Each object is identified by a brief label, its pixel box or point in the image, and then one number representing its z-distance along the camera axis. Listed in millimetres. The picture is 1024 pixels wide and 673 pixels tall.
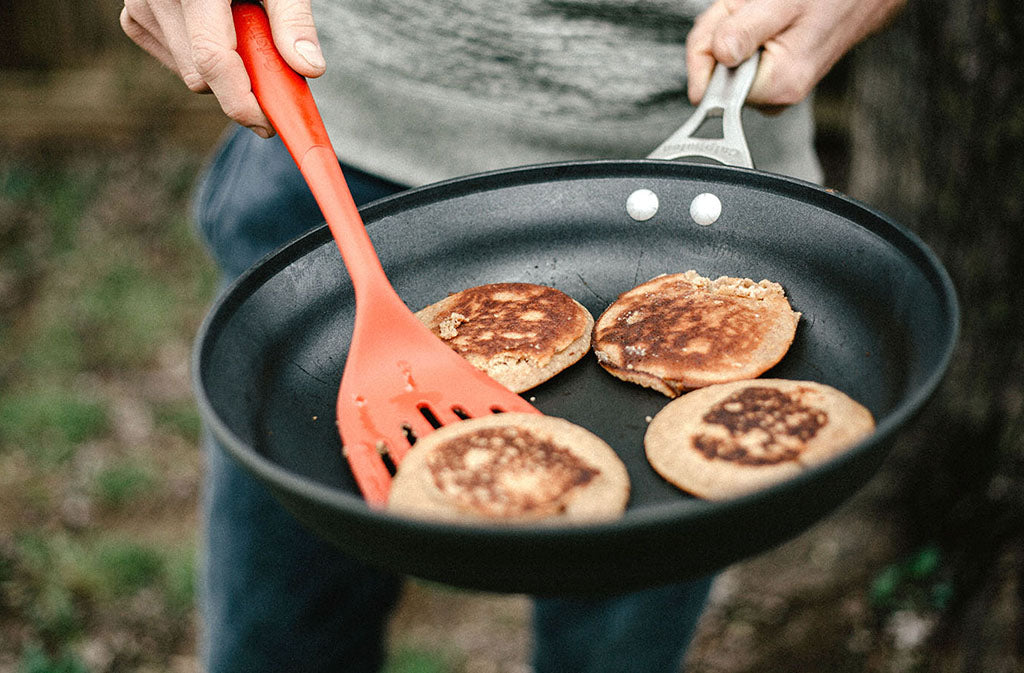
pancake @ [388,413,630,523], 474
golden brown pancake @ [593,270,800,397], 545
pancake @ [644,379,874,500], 488
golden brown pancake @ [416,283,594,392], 556
